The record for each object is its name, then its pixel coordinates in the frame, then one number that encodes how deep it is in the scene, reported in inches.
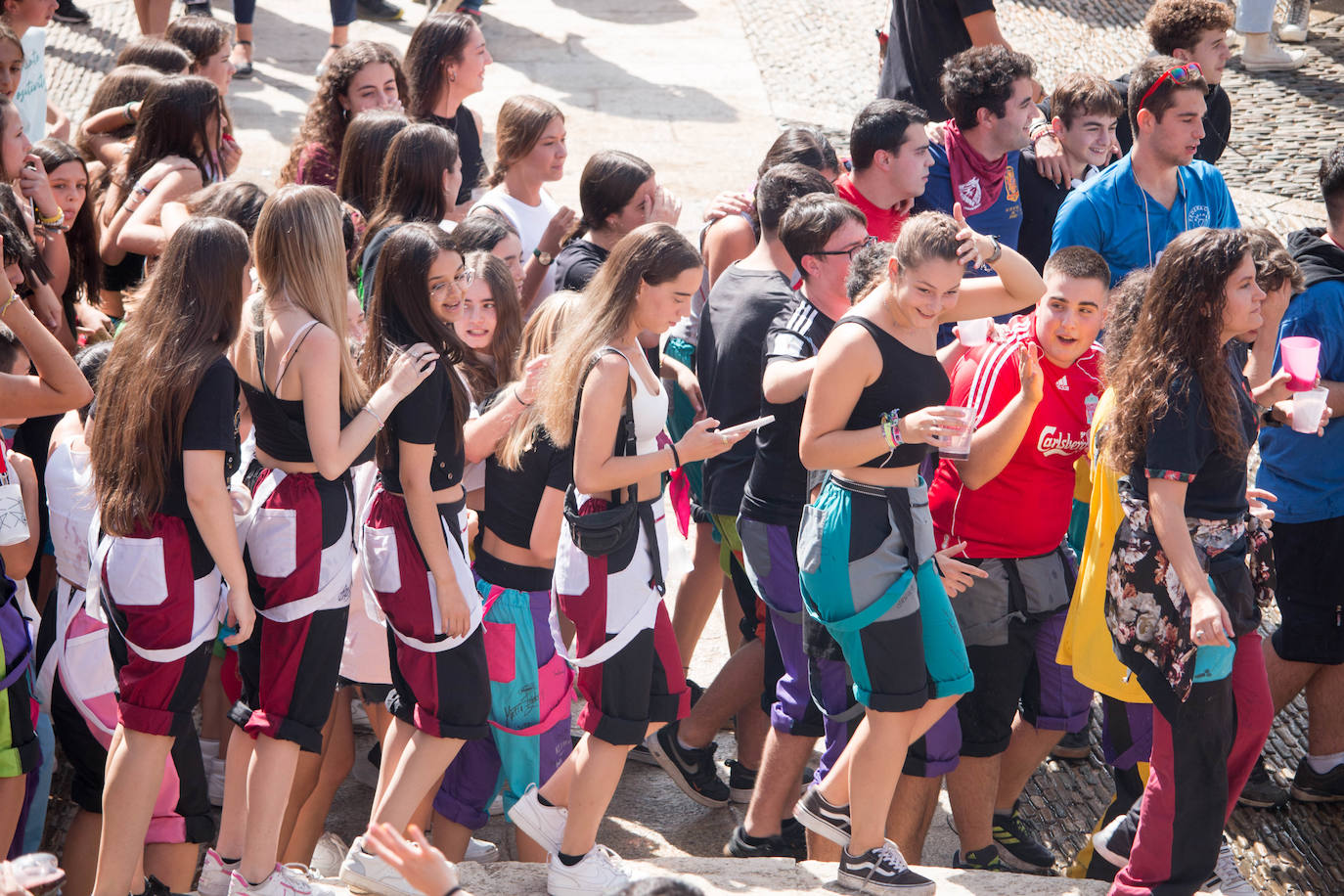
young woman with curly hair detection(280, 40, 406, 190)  436.1
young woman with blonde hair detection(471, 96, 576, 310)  408.5
